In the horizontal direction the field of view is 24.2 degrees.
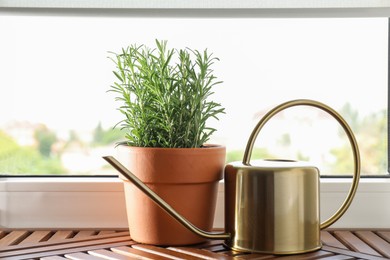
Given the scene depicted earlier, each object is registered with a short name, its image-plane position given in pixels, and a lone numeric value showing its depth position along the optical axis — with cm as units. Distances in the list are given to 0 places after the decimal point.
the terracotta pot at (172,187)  118
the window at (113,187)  130
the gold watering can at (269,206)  114
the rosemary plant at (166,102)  120
